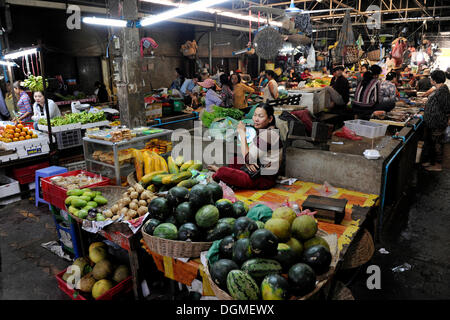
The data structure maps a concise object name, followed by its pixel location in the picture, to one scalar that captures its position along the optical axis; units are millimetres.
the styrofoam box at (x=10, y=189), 5379
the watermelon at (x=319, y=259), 1788
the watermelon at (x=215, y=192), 2525
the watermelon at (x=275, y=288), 1589
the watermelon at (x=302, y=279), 1628
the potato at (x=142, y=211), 2787
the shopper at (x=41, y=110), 6464
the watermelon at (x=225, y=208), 2352
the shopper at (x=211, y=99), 7038
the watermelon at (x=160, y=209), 2396
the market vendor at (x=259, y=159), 3559
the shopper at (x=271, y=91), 7086
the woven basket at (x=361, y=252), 2889
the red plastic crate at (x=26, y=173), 5609
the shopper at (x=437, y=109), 6188
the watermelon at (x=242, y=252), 1823
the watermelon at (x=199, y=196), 2299
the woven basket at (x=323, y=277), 1682
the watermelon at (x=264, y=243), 1738
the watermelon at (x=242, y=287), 1626
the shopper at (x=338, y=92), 7297
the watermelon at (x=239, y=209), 2400
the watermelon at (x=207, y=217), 2191
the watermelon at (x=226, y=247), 1946
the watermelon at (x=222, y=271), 1760
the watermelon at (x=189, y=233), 2176
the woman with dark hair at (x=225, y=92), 6965
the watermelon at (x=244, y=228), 1961
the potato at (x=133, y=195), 2996
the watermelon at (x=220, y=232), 2150
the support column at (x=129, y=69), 5609
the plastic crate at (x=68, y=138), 5887
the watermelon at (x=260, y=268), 1695
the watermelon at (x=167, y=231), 2205
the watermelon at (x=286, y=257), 1801
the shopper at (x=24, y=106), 6832
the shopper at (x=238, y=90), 7309
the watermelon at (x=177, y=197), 2438
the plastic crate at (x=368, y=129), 4625
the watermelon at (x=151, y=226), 2354
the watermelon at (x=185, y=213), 2303
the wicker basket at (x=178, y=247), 2158
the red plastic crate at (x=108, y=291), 2791
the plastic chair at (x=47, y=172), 4812
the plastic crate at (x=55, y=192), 3469
